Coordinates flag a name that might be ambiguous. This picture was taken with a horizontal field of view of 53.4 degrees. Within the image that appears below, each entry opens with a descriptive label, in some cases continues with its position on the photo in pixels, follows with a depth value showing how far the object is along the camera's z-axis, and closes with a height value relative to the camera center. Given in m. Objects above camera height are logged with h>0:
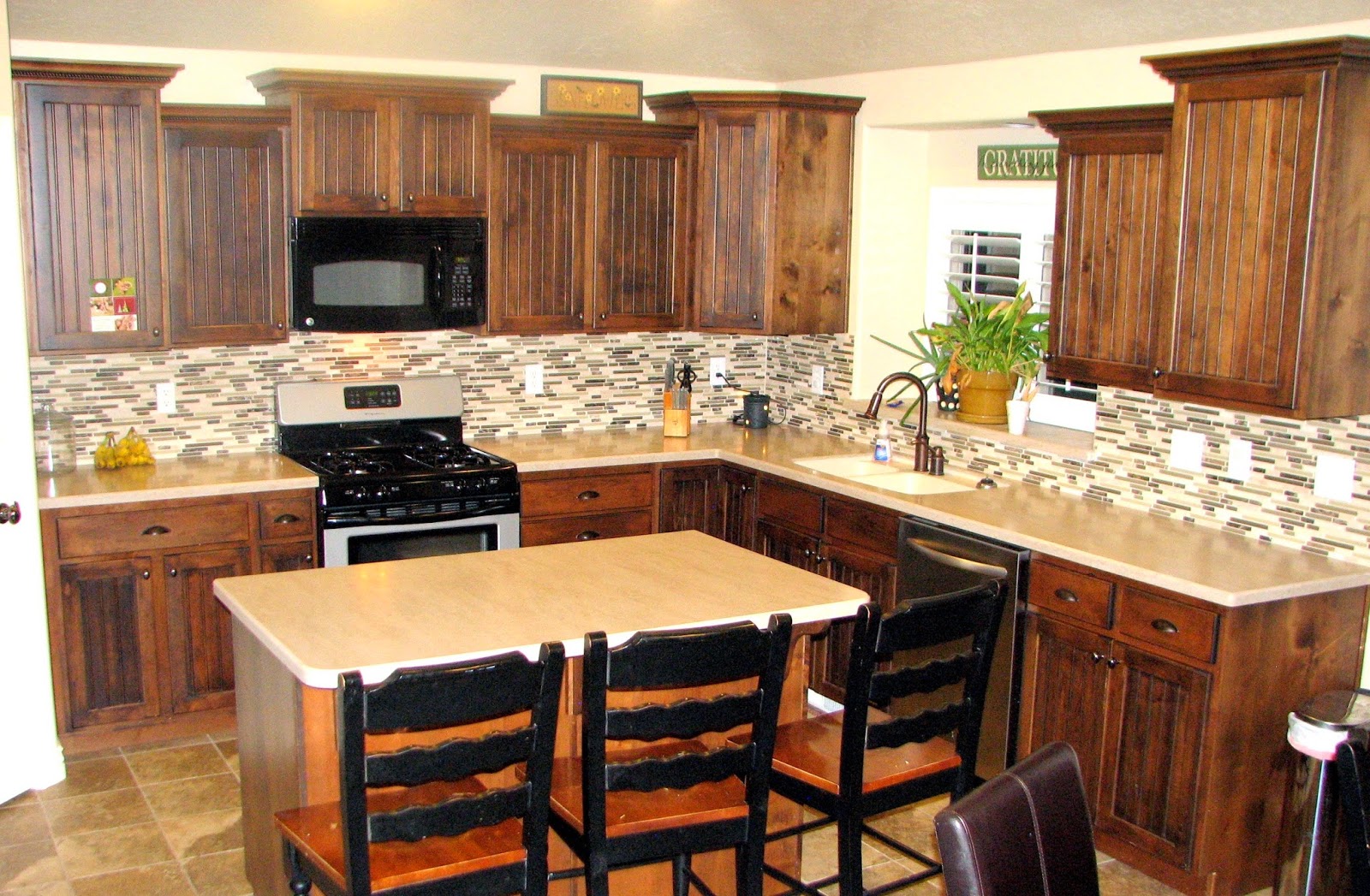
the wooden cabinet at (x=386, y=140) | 4.89 +0.44
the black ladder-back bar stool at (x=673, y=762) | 2.57 -0.97
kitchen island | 2.85 -0.79
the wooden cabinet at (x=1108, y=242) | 4.08 +0.11
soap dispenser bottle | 5.29 -0.67
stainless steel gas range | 4.86 -0.77
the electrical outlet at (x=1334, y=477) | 3.83 -0.55
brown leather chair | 1.92 -0.82
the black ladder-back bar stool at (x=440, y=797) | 2.34 -0.97
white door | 4.05 -0.99
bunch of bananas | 4.91 -0.72
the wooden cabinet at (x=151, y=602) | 4.49 -1.16
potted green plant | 5.02 -0.28
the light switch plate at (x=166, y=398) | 5.12 -0.53
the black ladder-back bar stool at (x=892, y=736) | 2.80 -0.99
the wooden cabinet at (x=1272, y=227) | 3.51 +0.14
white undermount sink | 5.06 -0.77
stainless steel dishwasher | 4.11 -0.97
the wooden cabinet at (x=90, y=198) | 4.46 +0.18
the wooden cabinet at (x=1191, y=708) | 3.59 -1.17
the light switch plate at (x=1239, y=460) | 4.12 -0.54
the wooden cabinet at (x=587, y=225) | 5.36 +0.16
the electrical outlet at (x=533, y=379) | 5.82 -0.49
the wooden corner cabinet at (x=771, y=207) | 5.49 +0.25
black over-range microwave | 5.02 -0.05
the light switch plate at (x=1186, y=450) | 4.27 -0.54
